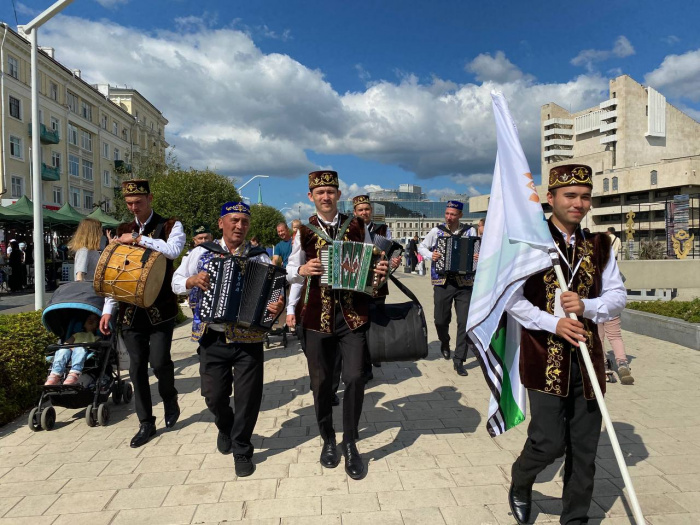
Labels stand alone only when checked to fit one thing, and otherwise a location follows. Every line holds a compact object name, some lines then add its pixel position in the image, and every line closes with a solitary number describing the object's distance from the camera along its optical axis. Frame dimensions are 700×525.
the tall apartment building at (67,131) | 38.03
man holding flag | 2.94
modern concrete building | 72.88
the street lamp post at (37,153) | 8.73
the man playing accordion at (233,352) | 4.02
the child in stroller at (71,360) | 5.20
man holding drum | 4.65
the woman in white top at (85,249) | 5.71
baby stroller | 5.01
